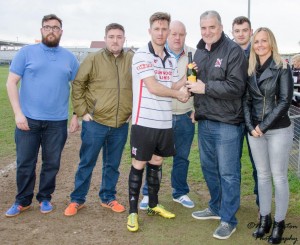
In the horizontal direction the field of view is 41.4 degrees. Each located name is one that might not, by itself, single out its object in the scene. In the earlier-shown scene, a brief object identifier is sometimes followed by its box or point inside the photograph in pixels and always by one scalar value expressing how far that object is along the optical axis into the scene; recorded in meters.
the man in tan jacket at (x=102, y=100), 4.84
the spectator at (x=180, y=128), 5.22
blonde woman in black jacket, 3.99
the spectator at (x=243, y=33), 5.32
